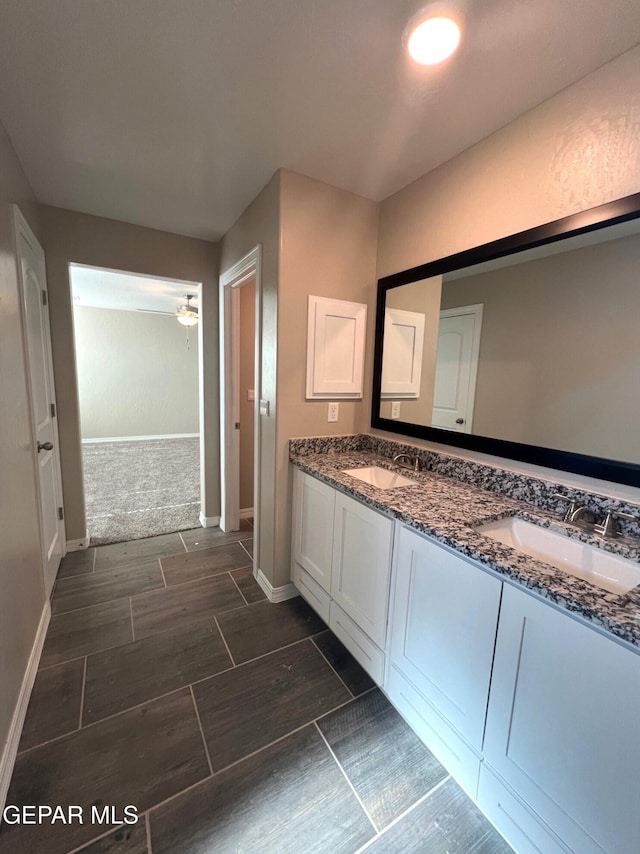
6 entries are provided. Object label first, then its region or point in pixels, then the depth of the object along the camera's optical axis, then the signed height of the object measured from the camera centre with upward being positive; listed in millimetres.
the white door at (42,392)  1845 -170
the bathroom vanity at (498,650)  793 -796
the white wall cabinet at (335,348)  2025 +155
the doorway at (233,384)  2648 -114
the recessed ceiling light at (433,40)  1060 +1051
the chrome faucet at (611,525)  1151 -460
